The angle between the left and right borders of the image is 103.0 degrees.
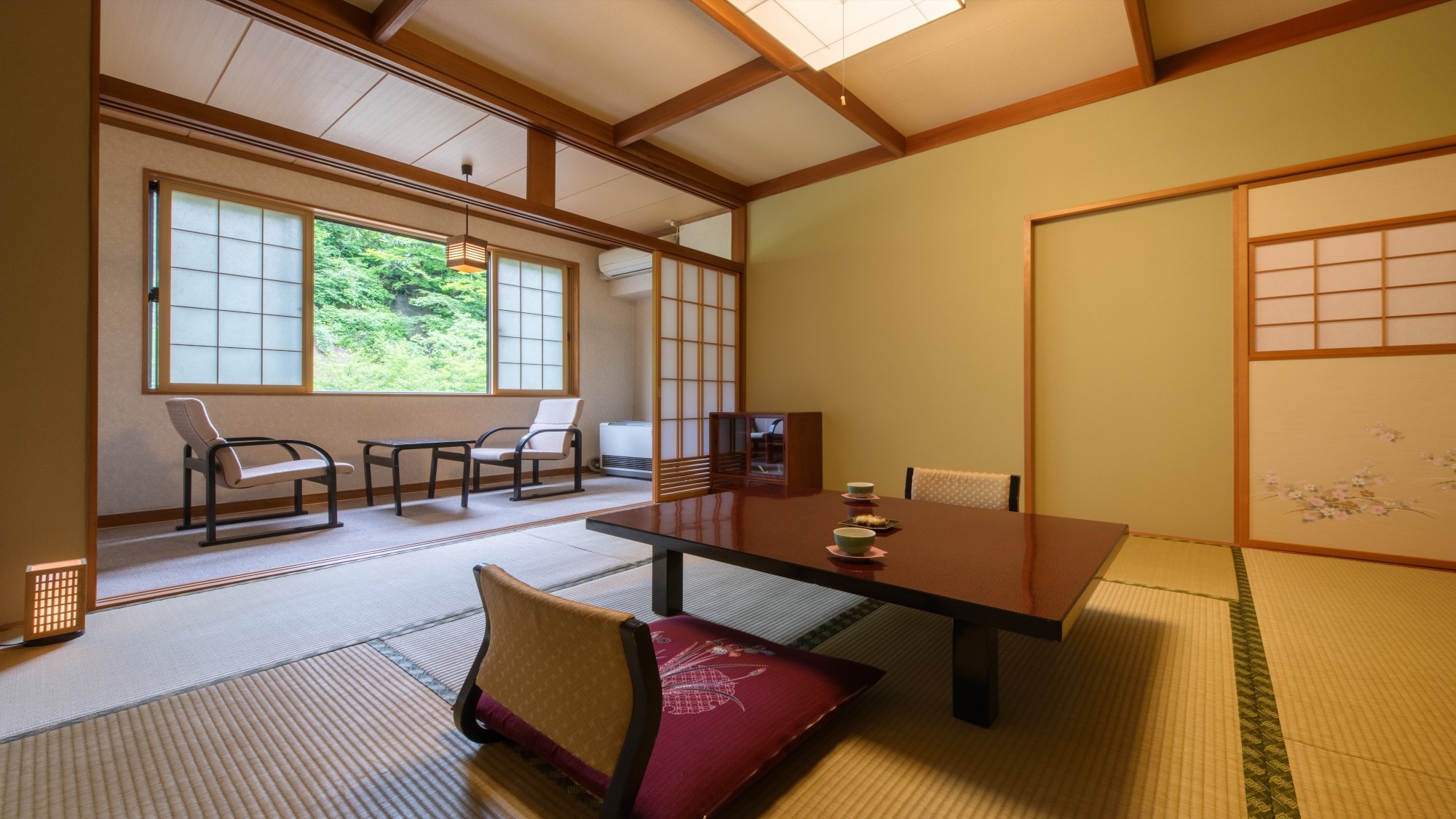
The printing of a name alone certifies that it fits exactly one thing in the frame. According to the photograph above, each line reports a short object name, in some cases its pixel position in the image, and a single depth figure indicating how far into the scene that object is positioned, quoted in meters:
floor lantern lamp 1.88
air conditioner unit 6.29
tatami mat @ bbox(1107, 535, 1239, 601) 2.41
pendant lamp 4.60
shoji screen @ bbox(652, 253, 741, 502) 4.65
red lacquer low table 1.18
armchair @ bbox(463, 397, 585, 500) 4.83
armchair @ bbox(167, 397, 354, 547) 3.38
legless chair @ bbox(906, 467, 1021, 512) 2.26
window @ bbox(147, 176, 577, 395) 4.10
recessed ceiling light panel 2.42
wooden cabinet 4.35
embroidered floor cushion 1.05
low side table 4.17
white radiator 6.23
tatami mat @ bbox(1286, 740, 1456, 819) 1.09
